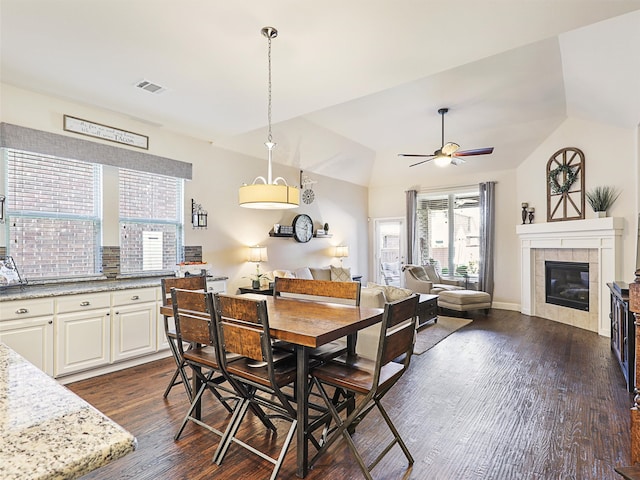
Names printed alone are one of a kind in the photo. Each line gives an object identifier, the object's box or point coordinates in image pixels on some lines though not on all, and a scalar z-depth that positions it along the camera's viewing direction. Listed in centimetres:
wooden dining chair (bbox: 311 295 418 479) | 191
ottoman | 637
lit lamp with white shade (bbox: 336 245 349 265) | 754
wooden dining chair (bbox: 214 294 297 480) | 194
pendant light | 262
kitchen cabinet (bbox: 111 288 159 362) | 365
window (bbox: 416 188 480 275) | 766
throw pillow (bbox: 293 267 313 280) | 639
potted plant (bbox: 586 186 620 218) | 536
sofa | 359
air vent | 337
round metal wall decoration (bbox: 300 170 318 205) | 690
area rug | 470
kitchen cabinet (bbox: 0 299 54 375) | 295
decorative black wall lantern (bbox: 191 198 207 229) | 488
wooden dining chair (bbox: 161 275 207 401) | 284
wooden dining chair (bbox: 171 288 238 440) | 221
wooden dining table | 192
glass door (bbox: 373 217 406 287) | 825
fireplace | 576
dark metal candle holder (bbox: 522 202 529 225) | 664
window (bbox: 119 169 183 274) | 429
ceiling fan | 507
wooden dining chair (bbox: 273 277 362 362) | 242
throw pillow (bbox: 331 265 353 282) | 704
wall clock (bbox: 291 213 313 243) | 656
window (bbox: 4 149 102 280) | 347
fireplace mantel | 517
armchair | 689
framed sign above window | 374
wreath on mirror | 592
